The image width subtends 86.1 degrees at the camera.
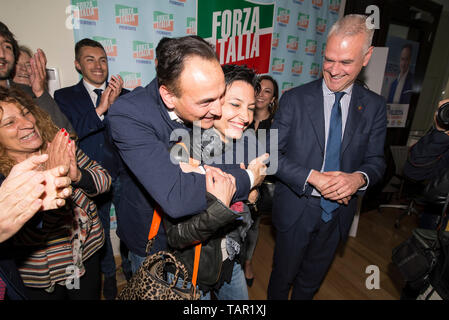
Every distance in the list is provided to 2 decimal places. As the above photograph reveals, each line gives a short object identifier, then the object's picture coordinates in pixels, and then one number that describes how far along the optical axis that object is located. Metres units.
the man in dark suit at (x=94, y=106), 2.32
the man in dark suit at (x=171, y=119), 1.03
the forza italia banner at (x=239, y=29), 3.09
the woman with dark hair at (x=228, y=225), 1.21
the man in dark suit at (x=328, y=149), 1.67
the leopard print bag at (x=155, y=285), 1.09
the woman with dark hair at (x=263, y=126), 2.14
